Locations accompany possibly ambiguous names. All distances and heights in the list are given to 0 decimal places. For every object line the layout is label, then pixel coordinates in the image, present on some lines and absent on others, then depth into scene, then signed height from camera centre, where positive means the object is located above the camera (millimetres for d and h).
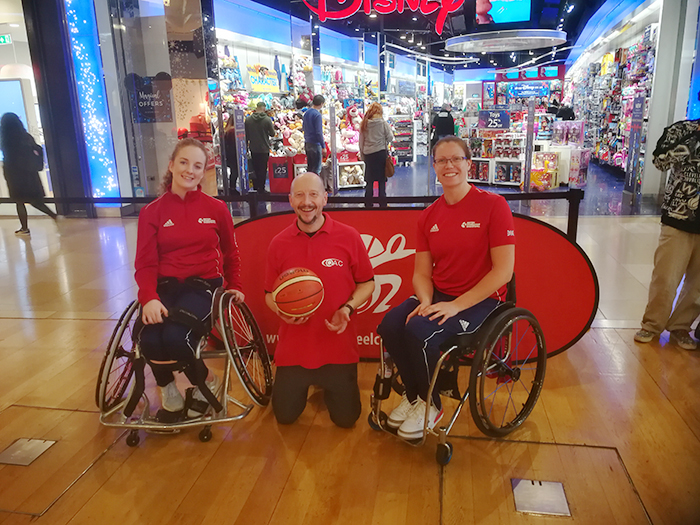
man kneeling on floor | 2391 -823
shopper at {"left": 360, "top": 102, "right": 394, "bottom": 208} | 7754 -128
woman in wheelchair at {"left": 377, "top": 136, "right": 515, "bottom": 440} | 2141 -642
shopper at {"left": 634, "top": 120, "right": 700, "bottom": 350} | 3004 -705
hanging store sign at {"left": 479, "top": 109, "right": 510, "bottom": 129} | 9617 +204
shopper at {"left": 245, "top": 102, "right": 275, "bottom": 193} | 8539 -22
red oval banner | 2908 -796
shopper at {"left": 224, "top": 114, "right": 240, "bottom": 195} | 7764 -242
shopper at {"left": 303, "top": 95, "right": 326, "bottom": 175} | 8500 +9
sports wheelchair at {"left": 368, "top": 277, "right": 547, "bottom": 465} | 2027 -1032
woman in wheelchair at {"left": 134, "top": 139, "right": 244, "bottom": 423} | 2262 -618
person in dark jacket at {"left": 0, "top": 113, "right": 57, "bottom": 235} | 6699 -170
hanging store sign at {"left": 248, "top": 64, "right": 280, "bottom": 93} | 9891 +1099
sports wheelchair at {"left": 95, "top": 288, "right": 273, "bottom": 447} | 2268 -1088
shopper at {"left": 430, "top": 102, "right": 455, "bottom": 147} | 9844 +147
